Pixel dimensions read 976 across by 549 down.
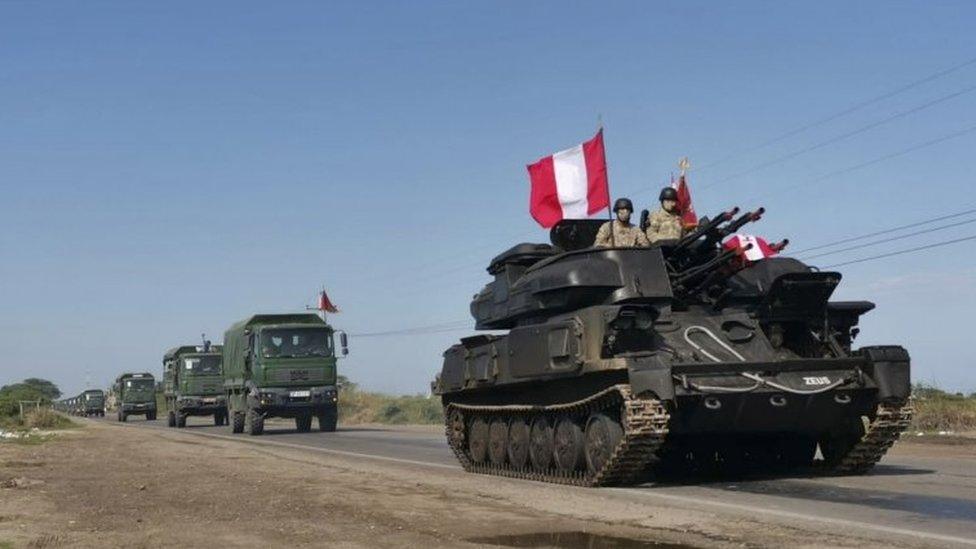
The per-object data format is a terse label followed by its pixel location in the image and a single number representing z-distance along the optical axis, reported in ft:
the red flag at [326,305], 179.83
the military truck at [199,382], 139.95
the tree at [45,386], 524.61
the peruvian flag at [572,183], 58.80
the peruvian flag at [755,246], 49.96
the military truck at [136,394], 196.03
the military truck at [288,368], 102.63
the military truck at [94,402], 277.44
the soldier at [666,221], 49.11
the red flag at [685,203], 57.41
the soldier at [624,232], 48.16
